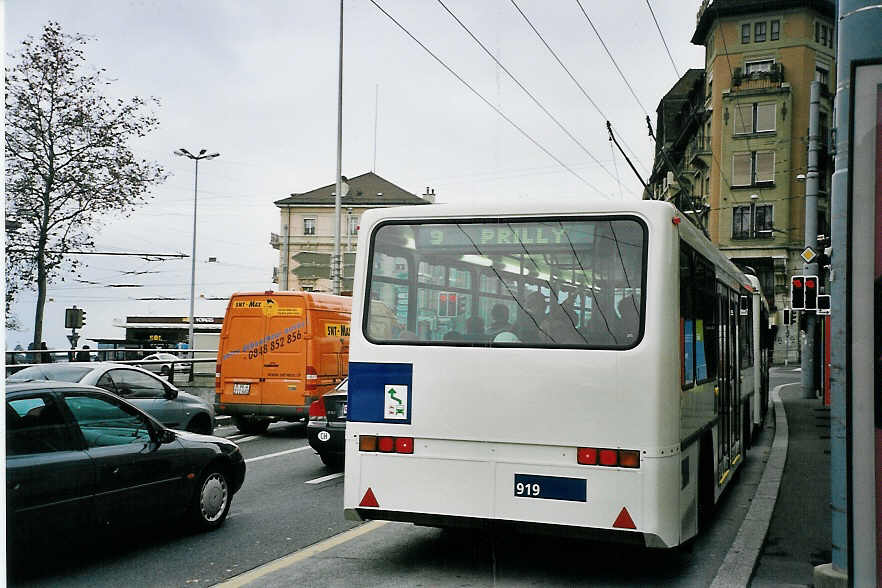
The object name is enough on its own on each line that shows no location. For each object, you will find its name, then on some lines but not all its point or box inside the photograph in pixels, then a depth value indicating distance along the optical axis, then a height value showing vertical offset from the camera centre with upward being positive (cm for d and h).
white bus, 624 -23
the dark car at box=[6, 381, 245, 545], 639 -100
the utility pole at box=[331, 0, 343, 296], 3017 +528
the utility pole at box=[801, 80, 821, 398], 2123 +294
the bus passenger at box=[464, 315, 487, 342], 673 +5
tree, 1764 +306
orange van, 1662 -39
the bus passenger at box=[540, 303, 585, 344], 647 +7
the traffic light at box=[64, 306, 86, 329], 2292 +24
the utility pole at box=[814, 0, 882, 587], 406 -16
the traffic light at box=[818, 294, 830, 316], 1927 +79
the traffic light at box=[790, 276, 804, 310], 1930 +98
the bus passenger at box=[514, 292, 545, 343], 657 +12
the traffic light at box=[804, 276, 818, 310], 1933 +88
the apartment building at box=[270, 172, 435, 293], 7156 +990
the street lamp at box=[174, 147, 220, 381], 4769 +864
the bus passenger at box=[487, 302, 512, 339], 666 +11
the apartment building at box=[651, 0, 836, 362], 5322 +1189
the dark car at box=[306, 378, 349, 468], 1211 -114
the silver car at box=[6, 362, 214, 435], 1299 -84
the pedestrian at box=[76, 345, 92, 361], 2022 -57
